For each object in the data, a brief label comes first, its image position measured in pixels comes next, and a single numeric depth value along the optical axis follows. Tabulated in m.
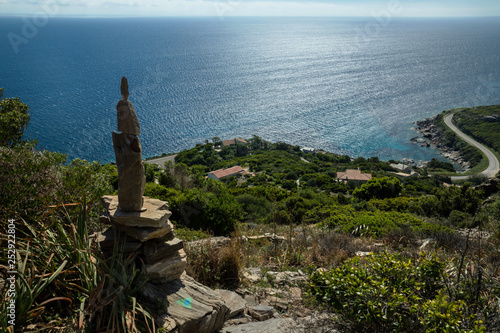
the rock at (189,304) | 4.43
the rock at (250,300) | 5.60
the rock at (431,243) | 8.18
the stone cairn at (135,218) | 4.84
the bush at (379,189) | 28.94
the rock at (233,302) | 5.10
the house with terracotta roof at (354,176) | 38.72
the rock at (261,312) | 5.04
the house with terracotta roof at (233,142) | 53.14
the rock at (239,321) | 4.94
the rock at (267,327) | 4.56
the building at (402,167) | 46.79
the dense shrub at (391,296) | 3.71
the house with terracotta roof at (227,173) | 40.53
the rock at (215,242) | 6.85
